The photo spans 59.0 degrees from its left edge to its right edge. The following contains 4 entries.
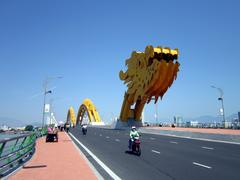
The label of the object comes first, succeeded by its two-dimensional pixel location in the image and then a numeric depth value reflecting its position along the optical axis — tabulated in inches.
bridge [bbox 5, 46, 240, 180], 289.0
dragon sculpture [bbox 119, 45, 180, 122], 1483.9
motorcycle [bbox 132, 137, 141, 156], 486.1
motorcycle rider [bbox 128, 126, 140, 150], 500.5
